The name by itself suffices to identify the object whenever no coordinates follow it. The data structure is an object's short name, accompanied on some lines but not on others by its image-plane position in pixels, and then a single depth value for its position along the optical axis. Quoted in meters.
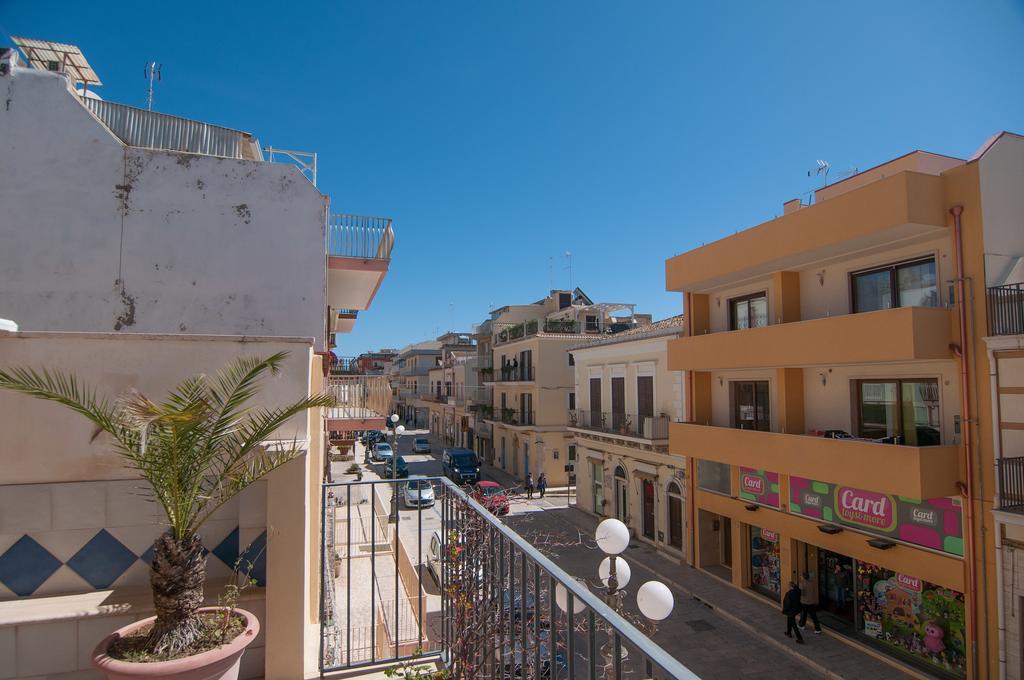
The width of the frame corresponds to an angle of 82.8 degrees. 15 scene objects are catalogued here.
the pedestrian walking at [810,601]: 12.44
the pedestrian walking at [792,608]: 12.01
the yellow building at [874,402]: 10.01
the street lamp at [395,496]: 4.83
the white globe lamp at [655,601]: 6.82
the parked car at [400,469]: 30.78
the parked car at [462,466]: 30.75
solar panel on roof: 9.80
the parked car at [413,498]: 24.05
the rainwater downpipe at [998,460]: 9.27
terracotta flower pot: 3.09
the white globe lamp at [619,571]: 7.26
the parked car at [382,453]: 38.03
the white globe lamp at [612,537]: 6.77
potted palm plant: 3.24
